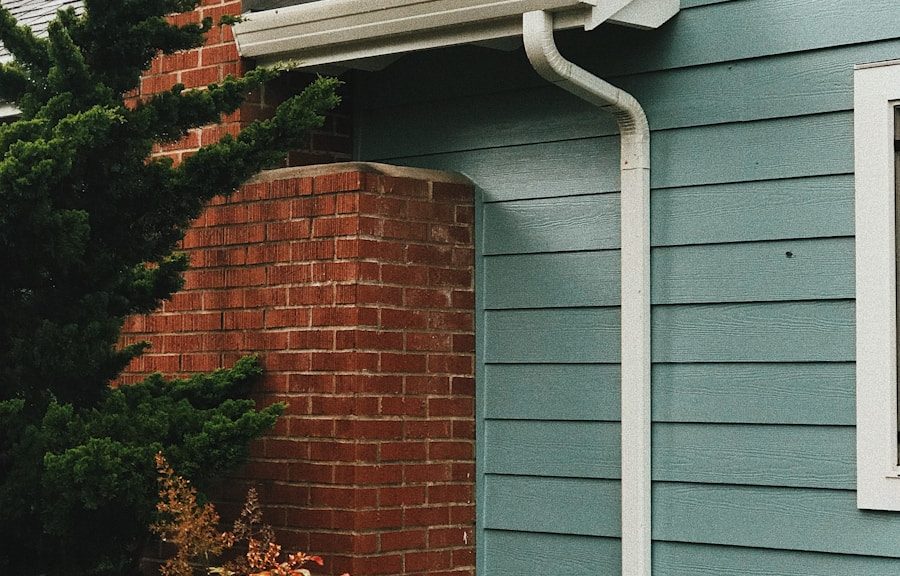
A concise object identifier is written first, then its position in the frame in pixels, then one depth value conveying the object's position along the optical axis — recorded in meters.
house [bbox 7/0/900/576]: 4.21
